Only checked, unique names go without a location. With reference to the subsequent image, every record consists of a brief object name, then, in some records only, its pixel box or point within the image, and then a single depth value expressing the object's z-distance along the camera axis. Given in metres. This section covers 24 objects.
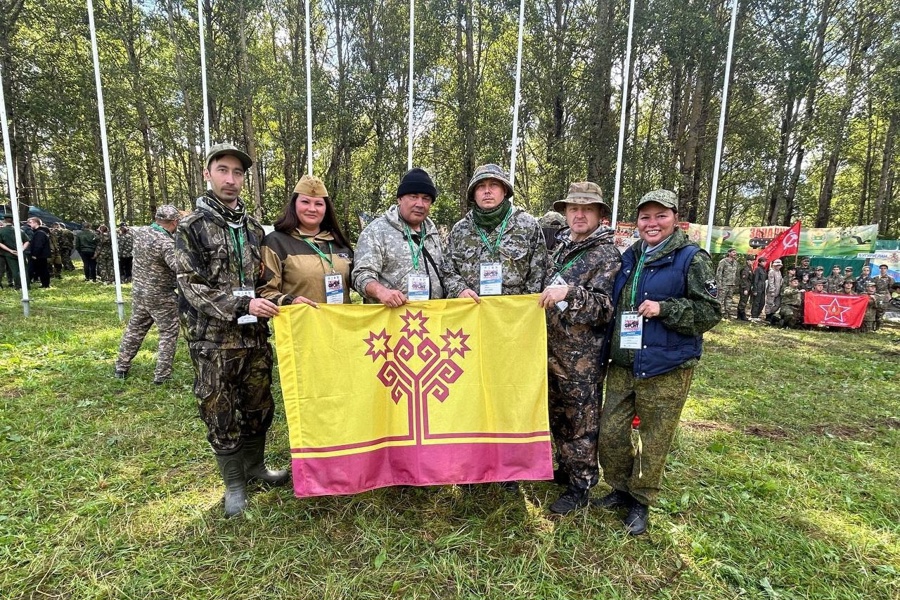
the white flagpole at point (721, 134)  7.32
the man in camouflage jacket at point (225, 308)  2.71
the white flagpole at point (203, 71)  7.74
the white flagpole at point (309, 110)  7.71
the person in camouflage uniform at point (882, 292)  11.64
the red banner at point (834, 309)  11.43
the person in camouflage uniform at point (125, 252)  16.20
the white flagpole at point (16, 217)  8.26
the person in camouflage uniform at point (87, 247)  15.25
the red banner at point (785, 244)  12.82
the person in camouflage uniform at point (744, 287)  13.55
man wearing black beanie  3.01
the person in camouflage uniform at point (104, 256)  15.52
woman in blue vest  2.63
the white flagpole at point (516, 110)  7.81
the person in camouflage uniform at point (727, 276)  13.90
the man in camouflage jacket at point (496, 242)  3.05
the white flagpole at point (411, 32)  7.74
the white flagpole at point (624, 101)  7.76
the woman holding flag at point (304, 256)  3.08
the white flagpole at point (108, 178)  8.01
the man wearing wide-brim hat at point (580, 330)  2.87
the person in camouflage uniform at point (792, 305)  11.97
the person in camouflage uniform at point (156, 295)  5.09
